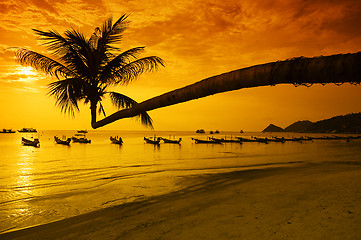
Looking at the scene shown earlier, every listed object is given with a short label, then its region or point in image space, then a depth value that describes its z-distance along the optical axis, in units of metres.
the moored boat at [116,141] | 56.04
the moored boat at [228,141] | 55.76
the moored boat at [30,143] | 52.48
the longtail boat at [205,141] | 55.16
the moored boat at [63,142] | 54.97
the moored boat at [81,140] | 61.53
